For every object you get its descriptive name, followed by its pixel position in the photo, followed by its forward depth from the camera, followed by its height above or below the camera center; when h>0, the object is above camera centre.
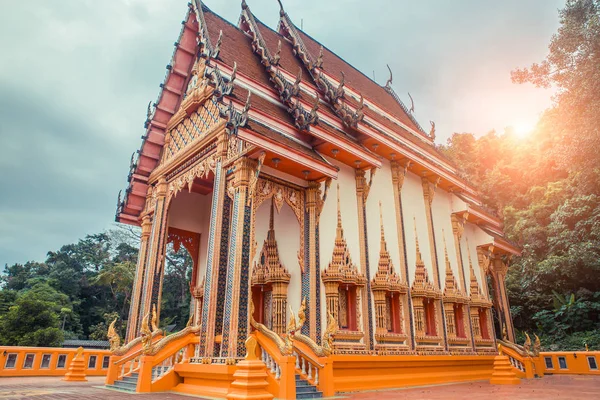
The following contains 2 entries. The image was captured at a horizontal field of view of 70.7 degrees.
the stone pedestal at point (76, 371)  8.72 -0.43
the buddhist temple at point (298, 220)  6.64 +2.66
